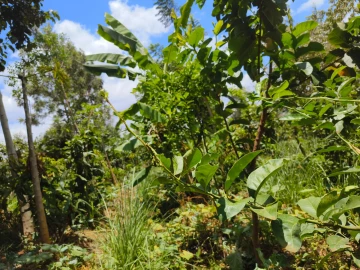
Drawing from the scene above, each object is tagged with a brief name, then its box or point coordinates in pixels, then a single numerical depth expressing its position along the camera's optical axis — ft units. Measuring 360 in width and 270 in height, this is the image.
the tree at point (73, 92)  67.50
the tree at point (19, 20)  11.87
